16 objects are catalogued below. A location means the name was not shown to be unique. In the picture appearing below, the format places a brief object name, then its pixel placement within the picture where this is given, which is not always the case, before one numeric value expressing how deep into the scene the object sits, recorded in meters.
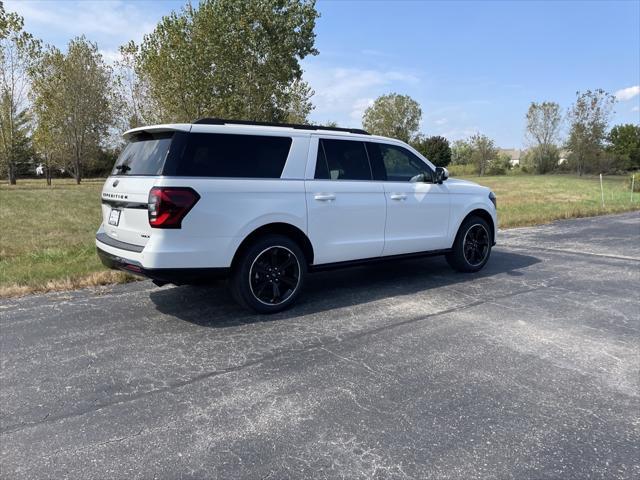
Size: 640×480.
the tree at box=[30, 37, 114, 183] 33.28
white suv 4.29
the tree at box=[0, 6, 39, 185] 29.53
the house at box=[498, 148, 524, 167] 121.71
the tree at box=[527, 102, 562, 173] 62.34
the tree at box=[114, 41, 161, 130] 32.06
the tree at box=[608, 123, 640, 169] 60.69
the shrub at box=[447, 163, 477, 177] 63.41
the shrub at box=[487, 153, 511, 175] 64.38
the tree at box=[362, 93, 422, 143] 69.75
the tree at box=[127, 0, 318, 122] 23.86
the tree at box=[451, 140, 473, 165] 68.69
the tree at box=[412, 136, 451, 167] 61.96
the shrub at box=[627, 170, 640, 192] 26.47
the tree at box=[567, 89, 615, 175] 51.44
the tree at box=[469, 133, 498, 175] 64.12
